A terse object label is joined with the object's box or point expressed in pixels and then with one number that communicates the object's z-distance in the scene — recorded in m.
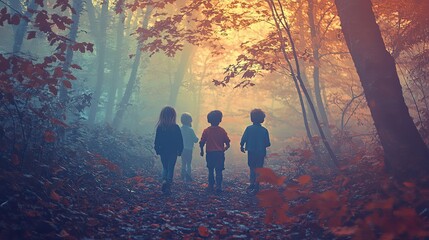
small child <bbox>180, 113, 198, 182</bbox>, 12.08
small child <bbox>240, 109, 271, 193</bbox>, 9.84
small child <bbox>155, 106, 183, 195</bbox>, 9.17
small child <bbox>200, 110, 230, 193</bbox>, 9.66
